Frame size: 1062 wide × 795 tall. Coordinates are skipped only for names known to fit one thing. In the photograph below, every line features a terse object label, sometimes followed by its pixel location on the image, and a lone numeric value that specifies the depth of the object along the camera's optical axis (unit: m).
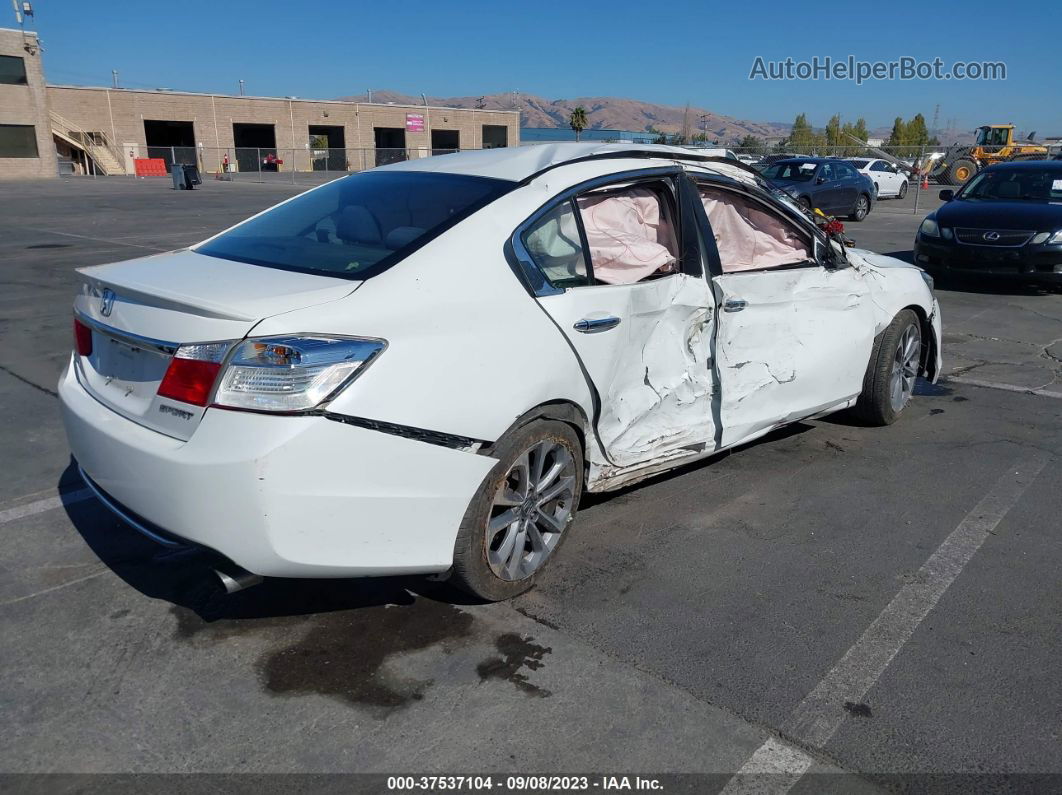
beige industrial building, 46.38
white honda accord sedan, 2.75
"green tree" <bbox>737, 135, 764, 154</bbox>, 45.08
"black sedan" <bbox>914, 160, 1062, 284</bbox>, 10.32
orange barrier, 49.31
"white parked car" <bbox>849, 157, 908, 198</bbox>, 28.47
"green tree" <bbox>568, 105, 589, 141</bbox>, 72.44
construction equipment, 35.31
